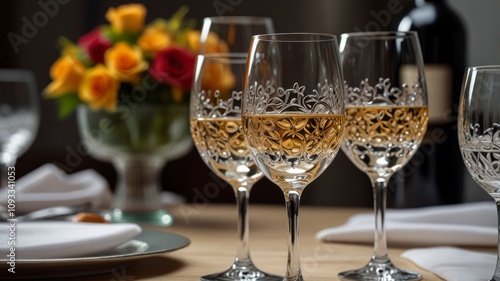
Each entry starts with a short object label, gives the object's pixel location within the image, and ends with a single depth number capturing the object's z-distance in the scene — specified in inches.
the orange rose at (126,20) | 72.2
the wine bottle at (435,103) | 68.2
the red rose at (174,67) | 69.2
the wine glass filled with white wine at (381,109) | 54.0
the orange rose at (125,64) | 69.5
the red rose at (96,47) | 71.2
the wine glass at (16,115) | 75.2
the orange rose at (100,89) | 69.2
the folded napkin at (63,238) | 51.5
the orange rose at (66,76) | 70.6
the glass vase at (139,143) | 70.2
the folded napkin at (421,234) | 60.2
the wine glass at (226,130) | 53.4
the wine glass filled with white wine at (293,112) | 48.8
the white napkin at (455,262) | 51.7
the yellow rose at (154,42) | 70.8
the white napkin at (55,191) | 69.2
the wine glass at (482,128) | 49.8
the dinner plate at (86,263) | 50.6
